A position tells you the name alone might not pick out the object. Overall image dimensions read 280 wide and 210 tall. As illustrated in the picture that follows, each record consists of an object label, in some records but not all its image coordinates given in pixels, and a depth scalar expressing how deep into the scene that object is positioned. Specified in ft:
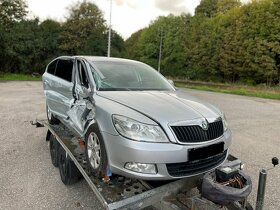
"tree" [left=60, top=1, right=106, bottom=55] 90.79
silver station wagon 7.63
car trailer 7.24
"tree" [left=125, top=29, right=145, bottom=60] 175.80
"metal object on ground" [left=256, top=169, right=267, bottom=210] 7.22
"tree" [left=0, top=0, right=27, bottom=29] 82.74
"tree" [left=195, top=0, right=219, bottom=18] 143.23
